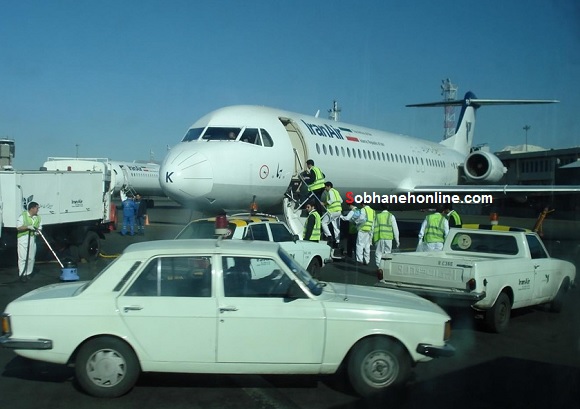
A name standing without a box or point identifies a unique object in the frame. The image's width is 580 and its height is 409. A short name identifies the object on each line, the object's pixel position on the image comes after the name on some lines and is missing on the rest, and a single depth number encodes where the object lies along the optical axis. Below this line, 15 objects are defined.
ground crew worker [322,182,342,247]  17.48
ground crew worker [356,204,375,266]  16.47
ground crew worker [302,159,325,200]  17.44
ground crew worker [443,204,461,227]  15.49
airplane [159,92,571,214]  14.96
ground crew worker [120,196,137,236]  25.02
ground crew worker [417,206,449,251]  13.19
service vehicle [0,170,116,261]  14.09
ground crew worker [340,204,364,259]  16.80
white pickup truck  8.70
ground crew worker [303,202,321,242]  14.56
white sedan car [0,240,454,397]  5.88
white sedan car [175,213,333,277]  12.32
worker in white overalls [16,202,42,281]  13.11
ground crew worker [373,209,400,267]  16.05
